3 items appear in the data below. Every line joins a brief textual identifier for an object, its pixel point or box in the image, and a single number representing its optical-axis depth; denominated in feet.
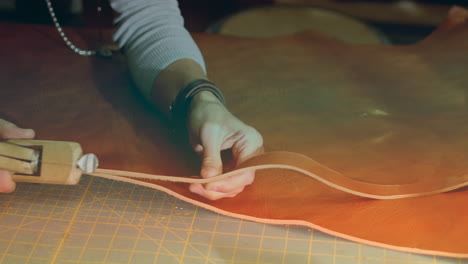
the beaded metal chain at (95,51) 3.92
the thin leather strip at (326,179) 2.48
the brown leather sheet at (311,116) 2.52
